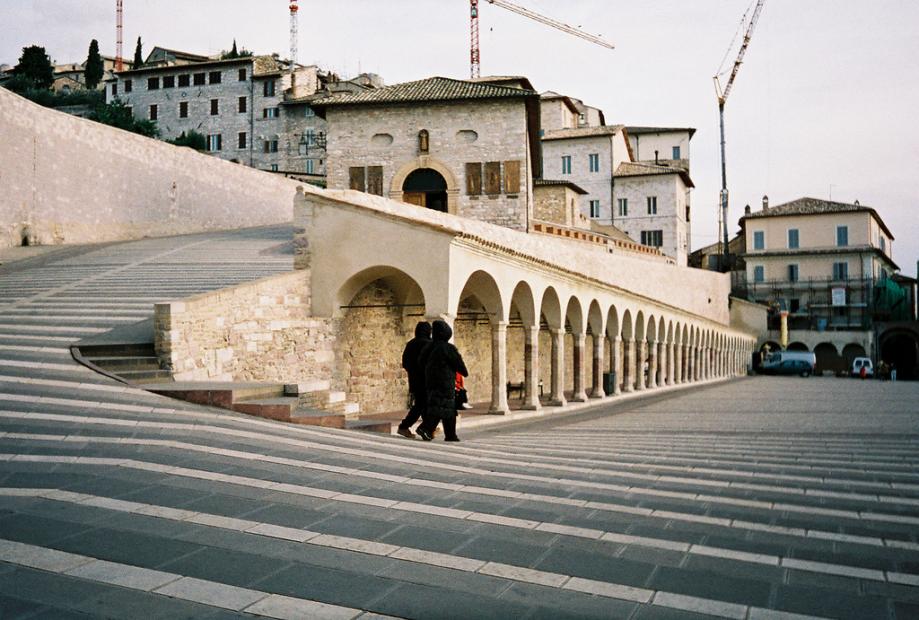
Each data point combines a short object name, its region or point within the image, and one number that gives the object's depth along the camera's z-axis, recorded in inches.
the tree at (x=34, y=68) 3191.4
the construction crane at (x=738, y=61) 4239.7
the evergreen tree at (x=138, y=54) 3356.3
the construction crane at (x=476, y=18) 3686.0
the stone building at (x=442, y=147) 1451.8
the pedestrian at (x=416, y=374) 426.9
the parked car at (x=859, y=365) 2422.6
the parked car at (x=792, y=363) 2265.0
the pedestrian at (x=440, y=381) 406.3
